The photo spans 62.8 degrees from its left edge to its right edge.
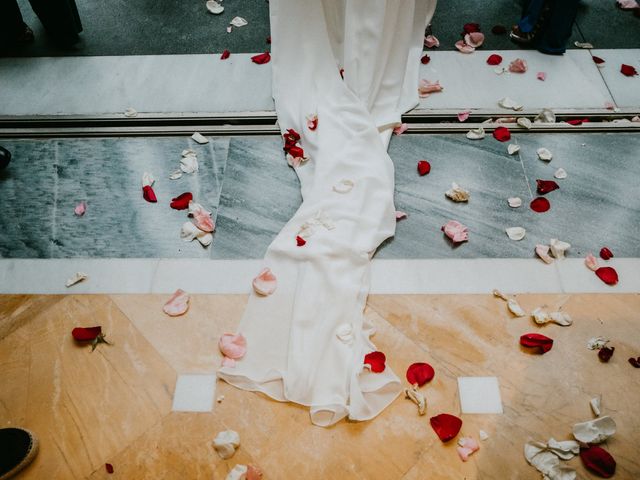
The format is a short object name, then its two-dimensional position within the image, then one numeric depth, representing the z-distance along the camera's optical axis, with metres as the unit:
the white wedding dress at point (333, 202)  1.42
